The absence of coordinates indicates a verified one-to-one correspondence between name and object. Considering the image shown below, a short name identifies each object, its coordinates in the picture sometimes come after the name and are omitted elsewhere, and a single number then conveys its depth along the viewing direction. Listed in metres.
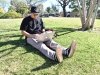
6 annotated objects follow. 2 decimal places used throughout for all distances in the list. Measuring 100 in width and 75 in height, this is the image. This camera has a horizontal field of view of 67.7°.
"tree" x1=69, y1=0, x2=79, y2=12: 17.30
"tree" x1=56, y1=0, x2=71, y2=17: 17.41
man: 1.71
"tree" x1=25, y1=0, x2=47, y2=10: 18.52
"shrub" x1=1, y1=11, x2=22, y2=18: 9.50
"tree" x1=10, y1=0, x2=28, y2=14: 17.53
